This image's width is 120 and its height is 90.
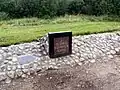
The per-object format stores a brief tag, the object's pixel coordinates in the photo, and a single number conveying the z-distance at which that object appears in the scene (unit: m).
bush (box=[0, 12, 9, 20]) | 10.53
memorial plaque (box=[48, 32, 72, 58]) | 5.32
